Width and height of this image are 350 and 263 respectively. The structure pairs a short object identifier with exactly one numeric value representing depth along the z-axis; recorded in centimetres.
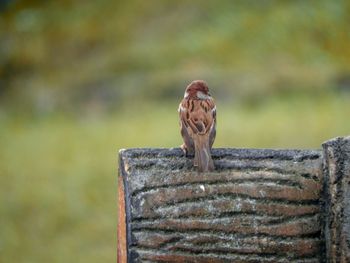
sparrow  951
